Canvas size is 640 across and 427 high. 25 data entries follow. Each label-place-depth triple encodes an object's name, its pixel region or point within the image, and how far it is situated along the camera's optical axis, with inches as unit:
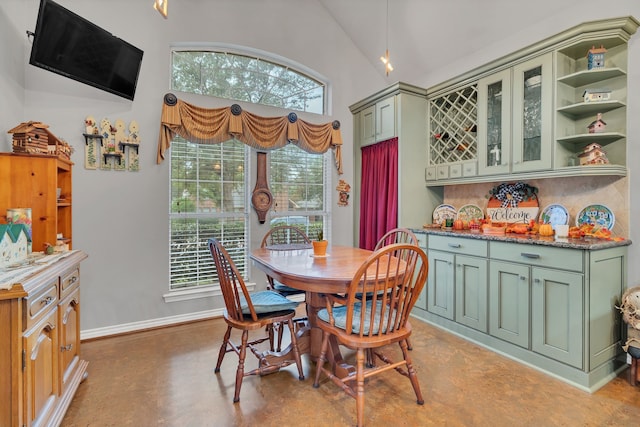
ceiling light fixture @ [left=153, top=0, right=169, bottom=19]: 62.7
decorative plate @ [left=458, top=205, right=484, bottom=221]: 132.9
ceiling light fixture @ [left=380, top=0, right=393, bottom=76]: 96.8
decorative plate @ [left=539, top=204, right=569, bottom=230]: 106.0
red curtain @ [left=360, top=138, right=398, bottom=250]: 143.4
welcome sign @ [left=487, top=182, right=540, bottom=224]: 115.6
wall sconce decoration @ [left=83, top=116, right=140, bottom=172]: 112.4
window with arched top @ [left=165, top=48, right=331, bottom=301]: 131.6
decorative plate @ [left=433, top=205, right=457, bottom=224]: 142.3
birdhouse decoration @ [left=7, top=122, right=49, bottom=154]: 78.0
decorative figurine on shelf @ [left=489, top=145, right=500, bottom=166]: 115.4
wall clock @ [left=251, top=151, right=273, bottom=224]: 142.8
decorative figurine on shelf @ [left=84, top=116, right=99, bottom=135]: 111.4
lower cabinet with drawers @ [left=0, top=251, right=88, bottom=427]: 50.9
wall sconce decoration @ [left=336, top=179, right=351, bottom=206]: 165.3
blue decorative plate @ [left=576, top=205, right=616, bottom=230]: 96.6
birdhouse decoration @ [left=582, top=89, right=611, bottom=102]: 93.7
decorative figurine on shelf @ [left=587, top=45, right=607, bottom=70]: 93.0
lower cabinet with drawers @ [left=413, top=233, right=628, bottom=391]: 83.2
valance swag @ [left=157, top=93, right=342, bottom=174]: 123.3
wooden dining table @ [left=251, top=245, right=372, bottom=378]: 71.4
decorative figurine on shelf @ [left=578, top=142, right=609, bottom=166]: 93.6
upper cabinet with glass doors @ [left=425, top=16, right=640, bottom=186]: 92.8
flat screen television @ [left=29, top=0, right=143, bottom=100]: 86.2
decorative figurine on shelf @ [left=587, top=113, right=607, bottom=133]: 95.0
